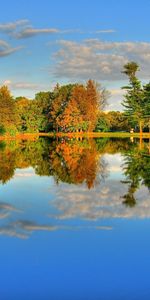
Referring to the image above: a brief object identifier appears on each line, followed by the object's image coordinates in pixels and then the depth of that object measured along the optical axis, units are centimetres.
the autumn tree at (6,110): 7594
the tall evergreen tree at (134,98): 8619
